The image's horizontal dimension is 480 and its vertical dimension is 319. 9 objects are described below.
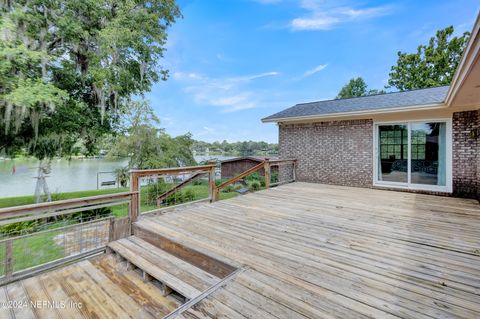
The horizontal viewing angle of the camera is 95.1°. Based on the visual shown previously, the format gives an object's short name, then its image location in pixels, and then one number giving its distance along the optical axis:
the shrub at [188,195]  7.22
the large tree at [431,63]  18.61
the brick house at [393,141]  5.57
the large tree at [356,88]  28.00
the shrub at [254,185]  12.61
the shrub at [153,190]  8.30
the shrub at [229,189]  13.30
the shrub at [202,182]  15.21
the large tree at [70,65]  6.03
